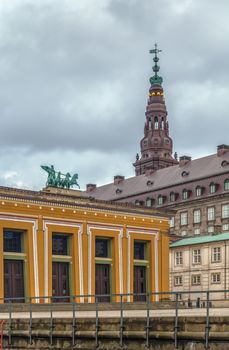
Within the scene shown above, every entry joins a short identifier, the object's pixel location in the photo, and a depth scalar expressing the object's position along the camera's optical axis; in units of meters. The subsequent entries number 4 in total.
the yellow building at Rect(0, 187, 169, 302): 63.88
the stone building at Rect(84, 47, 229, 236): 115.88
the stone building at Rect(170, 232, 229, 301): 85.06
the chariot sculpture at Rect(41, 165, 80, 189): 72.69
